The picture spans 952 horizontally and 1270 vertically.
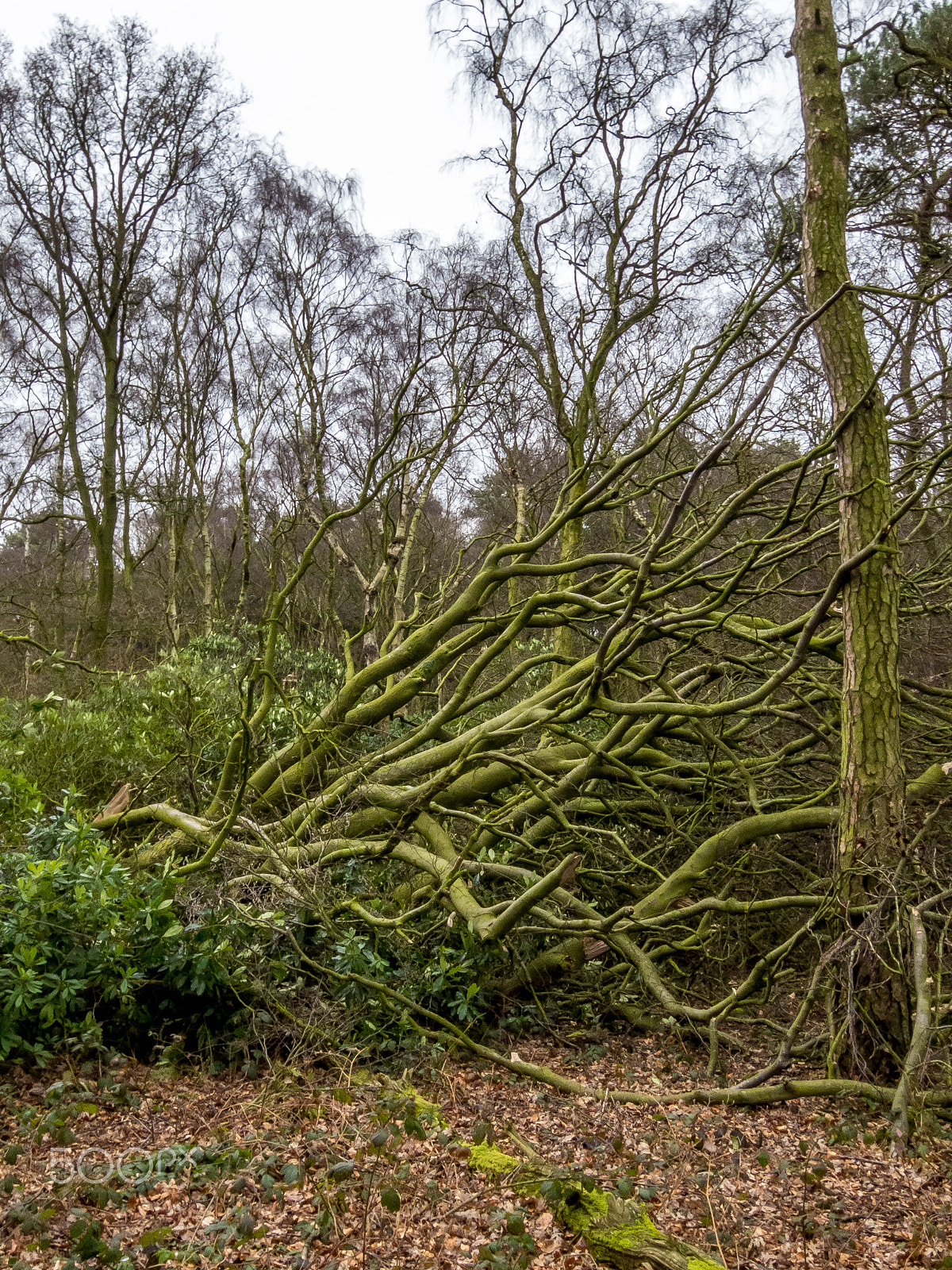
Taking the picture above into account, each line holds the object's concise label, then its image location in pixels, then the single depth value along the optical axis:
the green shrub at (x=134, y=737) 7.73
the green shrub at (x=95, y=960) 4.30
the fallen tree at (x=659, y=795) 4.21
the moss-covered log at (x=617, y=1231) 2.75
